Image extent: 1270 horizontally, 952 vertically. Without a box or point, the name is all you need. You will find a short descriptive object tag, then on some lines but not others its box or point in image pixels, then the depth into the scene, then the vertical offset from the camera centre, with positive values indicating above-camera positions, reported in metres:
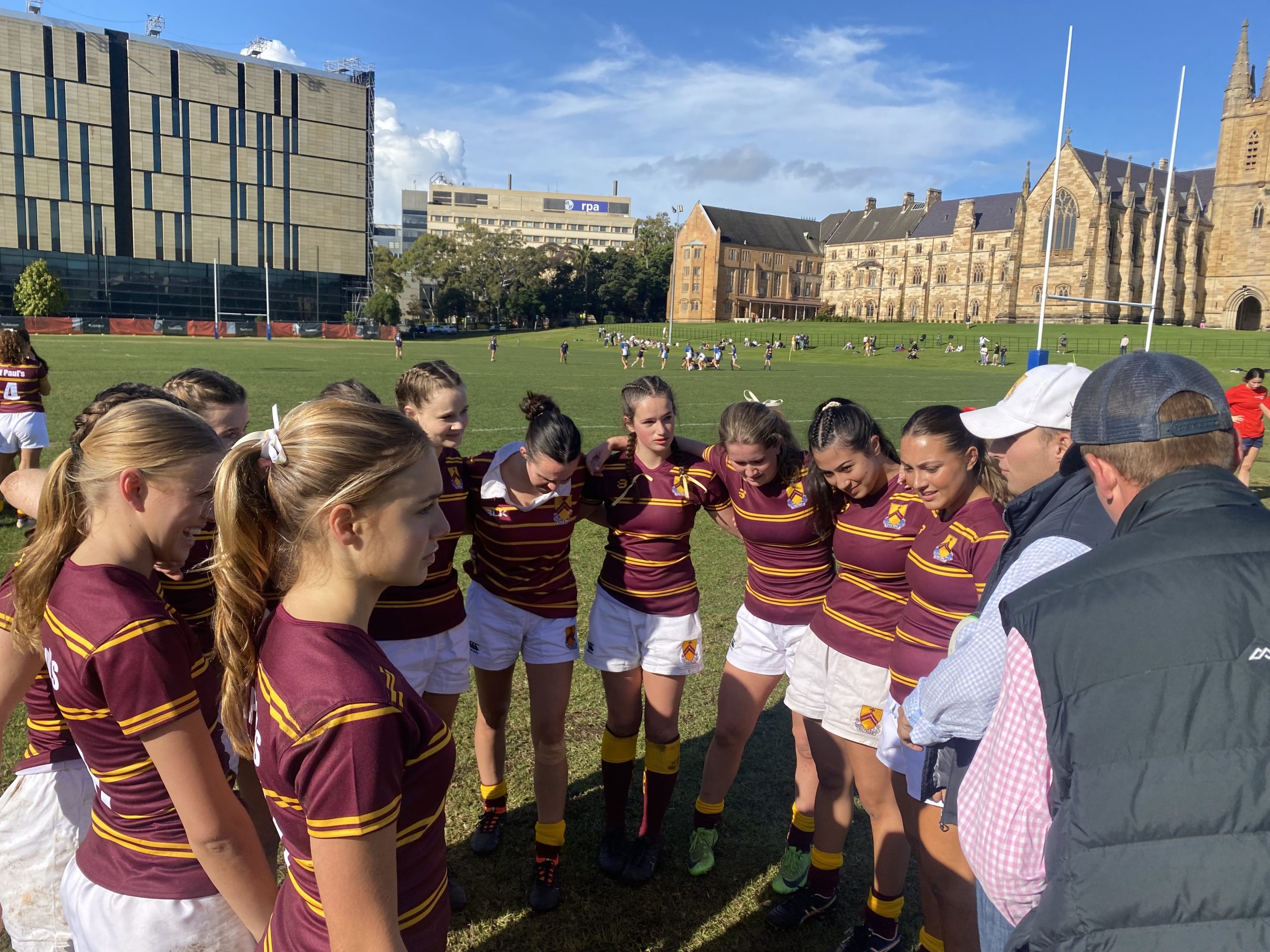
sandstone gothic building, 67.38 +13.06
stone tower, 63.34 +12.68
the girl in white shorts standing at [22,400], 8.52 -0.72
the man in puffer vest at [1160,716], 1.31 -0.55
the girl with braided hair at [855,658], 3.45 -1.25
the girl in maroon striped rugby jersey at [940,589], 2.96 -0.80
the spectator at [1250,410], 10.82 -0.29
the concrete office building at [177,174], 69.12 +14.90
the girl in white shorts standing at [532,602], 3.72 -1.19
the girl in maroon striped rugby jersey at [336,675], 1.48 -0.63
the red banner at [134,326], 64.69 +0.81
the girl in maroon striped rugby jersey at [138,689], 1.83 -0.79
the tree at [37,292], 61.88 +3.00
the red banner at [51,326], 59.50 +0.52
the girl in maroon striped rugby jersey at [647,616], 3.99 -1.25
